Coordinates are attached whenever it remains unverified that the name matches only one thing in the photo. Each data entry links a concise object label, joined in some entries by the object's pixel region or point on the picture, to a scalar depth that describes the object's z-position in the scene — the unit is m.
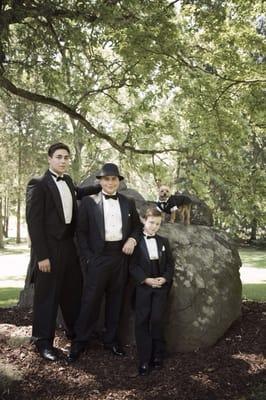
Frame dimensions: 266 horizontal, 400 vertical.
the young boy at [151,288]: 5.56
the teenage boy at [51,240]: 5.59
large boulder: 6.09
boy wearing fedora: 5.69
